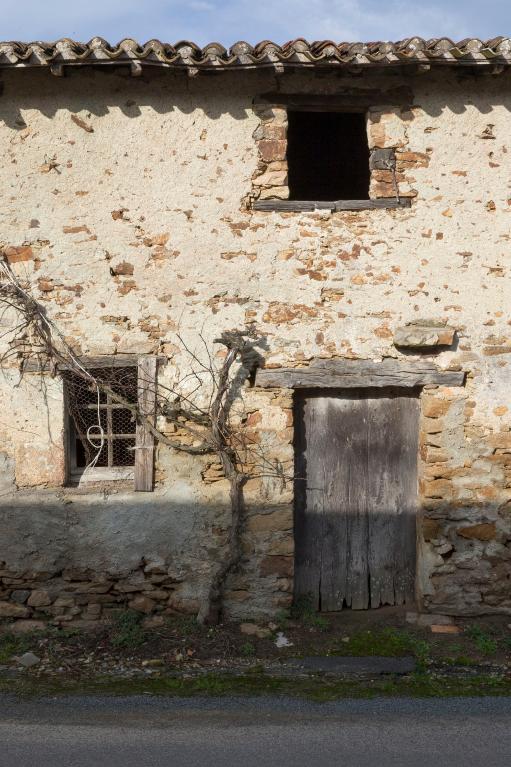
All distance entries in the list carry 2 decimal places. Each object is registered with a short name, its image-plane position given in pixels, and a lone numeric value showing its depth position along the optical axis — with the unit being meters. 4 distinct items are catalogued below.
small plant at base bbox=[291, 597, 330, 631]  5.72
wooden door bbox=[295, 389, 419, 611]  5.95
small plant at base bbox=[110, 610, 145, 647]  5.37
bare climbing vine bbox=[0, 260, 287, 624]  5.63
